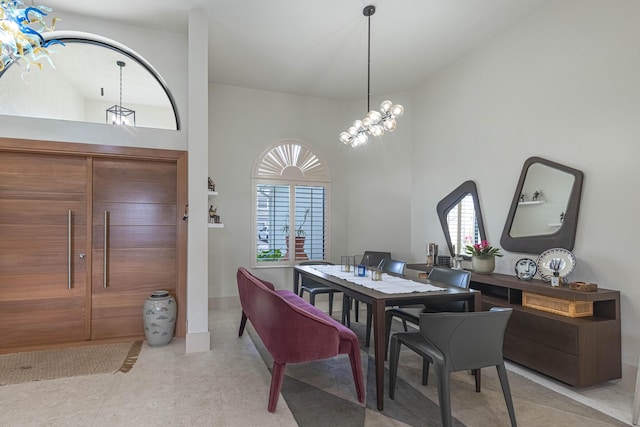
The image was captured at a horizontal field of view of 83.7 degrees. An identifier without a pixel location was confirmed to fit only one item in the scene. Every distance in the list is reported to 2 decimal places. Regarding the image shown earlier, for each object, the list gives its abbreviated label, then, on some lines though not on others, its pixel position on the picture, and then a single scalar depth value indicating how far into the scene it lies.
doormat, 2.97
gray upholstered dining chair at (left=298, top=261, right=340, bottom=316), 4.28
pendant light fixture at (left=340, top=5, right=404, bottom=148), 3.20
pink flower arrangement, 3.79
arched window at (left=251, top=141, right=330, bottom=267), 5.54
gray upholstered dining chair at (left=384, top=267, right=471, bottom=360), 3.16
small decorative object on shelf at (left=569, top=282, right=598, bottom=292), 2.86
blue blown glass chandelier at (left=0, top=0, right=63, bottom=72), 1.71
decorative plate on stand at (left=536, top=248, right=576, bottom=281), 3.17
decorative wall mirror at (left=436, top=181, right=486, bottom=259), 4.40
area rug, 2.30
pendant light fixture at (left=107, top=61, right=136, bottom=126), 3.79
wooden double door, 3.53
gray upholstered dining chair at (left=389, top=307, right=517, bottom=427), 2.09
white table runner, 2.77
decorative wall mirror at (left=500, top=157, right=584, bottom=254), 3.29
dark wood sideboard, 2.71
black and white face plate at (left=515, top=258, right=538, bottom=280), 3.39
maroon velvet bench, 2.37
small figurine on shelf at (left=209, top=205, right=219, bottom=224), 4.34
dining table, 2.43
